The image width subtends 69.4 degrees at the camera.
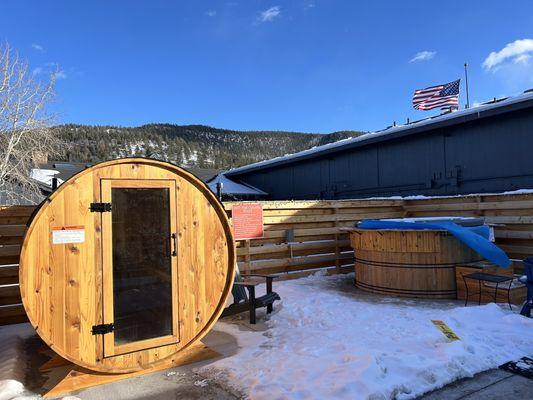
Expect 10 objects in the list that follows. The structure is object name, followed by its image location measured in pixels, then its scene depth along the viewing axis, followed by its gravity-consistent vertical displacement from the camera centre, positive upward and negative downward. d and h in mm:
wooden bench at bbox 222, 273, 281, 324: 5496 -1338
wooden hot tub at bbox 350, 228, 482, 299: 7098 -1035
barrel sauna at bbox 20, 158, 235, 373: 3555 -517
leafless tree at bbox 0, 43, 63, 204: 16047 +3287
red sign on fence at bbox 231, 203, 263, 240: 8164 -191
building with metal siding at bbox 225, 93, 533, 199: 10328 +1667
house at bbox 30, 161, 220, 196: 21239 +3161
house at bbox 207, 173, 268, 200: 22172 +1186
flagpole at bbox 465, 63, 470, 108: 19469 +5702
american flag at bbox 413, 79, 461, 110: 16562 +4823
